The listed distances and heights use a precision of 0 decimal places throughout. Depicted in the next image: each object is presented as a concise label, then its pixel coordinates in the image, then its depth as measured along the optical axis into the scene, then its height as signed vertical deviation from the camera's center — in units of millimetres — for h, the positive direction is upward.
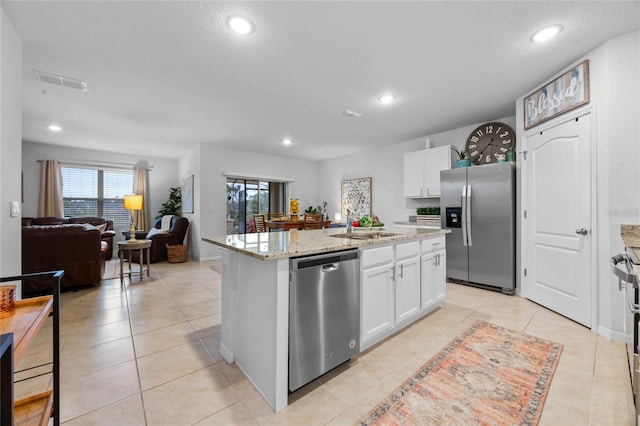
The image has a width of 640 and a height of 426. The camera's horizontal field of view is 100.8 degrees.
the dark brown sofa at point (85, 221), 5195 -156
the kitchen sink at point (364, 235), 2324 -203
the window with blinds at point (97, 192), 5981 +522
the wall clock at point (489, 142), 3859 +1080
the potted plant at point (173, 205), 6723 +229
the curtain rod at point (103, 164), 5695 +1156
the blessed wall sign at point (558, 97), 2465 +1211
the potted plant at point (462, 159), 3984 +873
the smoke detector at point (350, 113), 3737 +1447
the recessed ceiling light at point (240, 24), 1944 +1431
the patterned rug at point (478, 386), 1435 -1099
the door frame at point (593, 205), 2396 +71
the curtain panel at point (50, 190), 5527 +506
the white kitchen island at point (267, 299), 1488 -557
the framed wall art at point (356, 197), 6156 +398
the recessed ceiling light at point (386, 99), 3275 +1451
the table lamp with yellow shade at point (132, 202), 4680 +202
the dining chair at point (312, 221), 5203 -160
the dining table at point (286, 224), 5156 -206
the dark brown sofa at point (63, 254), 3264 -516
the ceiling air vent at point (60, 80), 2708 +1428
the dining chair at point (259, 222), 5769 -193
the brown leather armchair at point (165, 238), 5475 -519
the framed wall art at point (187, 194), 5992 +464
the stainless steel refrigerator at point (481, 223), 3412 -140
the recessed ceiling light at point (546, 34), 2063 +1441
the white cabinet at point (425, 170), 4438 +763
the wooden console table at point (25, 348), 628 -367
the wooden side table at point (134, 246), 4047 -507
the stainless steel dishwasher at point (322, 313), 1551 -637
